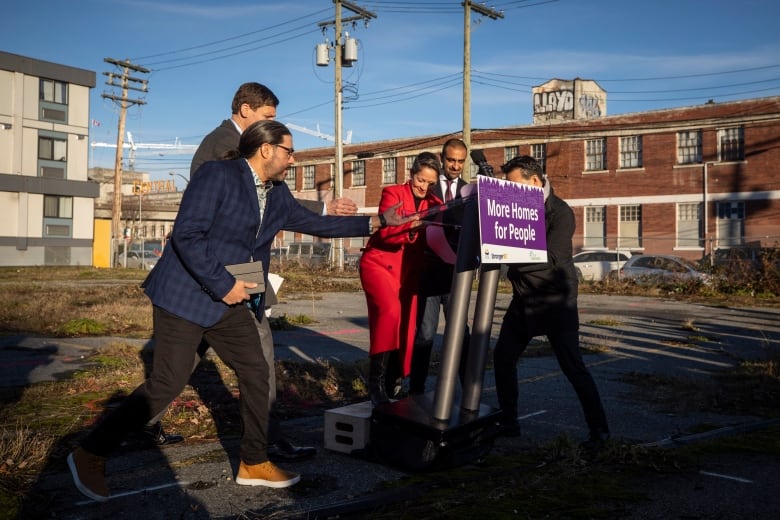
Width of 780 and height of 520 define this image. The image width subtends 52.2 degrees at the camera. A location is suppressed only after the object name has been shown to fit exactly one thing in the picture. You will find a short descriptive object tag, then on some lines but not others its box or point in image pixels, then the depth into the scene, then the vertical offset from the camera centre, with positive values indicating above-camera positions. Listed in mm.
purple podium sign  4195 +298
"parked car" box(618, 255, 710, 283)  25156 +296
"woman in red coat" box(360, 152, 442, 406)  5406 -45
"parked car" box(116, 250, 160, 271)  46659 +729
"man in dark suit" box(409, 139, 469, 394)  5738 -190
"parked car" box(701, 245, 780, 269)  23406 +684
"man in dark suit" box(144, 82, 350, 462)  4723 +740
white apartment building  45625 +6274
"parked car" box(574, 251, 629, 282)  30778 +554
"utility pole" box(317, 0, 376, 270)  36094 +10081
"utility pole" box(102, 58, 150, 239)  46281 +11387
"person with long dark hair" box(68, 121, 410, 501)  3889 -136
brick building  35969 +5304
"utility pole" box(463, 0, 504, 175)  31745 +8880
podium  4375 -804
